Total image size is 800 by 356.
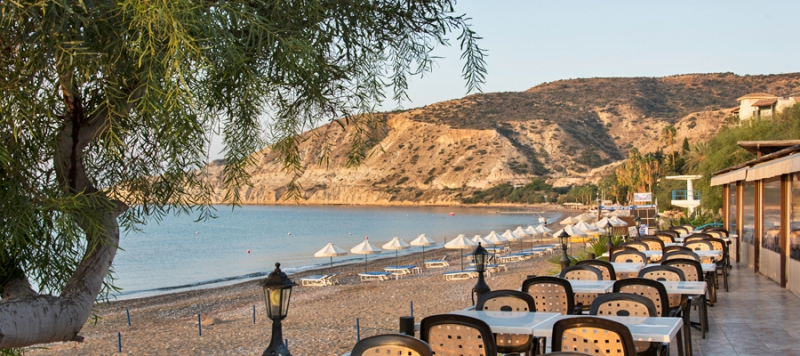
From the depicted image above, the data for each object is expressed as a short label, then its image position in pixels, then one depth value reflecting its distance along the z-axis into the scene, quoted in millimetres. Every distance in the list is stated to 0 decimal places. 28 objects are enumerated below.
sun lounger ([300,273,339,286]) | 28719
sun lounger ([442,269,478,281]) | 27484
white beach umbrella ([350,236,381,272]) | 33300
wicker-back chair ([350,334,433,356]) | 3518
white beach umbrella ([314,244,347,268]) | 32781
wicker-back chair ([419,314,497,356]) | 4320
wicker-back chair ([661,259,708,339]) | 8117
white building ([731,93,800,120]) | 38812
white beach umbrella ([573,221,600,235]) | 36306
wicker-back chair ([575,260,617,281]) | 8141
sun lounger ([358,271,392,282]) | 29869
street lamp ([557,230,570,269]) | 11843
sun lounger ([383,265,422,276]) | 31266
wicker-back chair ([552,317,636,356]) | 4051
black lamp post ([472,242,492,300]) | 7578
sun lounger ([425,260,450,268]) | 34803
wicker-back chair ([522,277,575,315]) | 6418
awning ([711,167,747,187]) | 13638
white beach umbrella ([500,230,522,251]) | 37141
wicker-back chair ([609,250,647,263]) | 9875
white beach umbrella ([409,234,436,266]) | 36684
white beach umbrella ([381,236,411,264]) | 35453
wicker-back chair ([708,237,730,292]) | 11629
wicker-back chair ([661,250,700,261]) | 8938
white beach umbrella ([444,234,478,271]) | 32962
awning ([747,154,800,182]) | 9020
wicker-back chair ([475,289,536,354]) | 5703
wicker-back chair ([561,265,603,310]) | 7859
